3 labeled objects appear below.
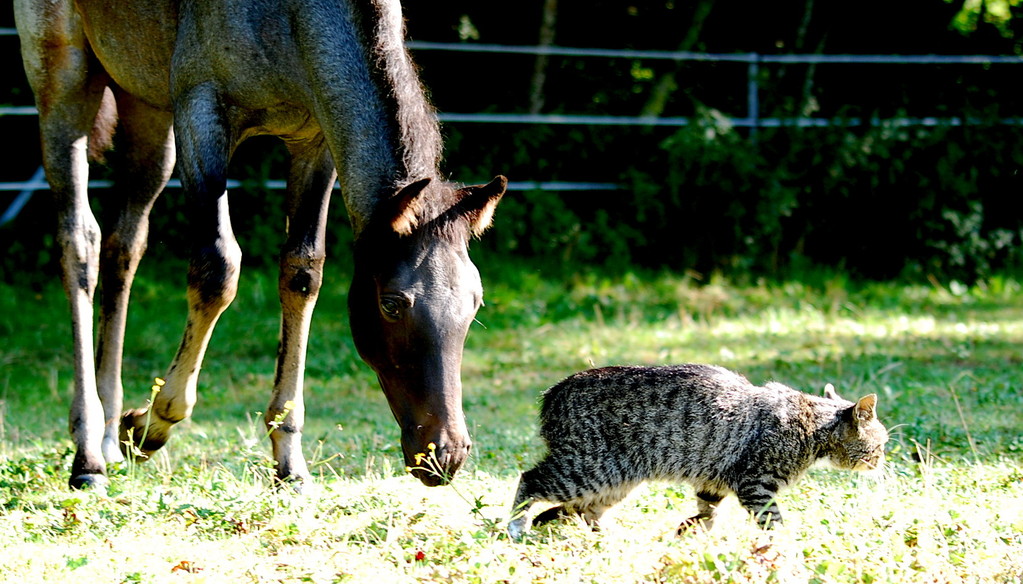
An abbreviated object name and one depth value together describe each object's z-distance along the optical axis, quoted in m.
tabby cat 8.26
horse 8.24
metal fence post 22.39
